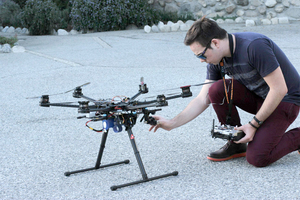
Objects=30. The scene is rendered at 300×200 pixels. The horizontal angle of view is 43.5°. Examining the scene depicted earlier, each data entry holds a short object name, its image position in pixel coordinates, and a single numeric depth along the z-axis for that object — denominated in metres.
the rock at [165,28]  12.52
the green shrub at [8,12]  16.85
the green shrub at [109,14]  13.23
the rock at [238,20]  13.38
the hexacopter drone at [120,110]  2.43
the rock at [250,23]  12.11
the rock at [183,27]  12.47
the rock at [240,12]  13.90
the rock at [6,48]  9.93
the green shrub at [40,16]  14.24
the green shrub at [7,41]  11.02
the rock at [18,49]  10.05
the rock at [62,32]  14.39
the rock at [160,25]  12.60
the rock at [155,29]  12.59
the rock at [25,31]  15.52
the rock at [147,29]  12.58
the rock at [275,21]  12.34
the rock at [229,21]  13.32
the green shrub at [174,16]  14.10
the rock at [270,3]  13.46
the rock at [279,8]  13.43
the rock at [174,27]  12.47
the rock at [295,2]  13.24
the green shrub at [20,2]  17.73
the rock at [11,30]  16.11
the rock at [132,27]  14.21
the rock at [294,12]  13.20
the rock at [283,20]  12.35
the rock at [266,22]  12.34
